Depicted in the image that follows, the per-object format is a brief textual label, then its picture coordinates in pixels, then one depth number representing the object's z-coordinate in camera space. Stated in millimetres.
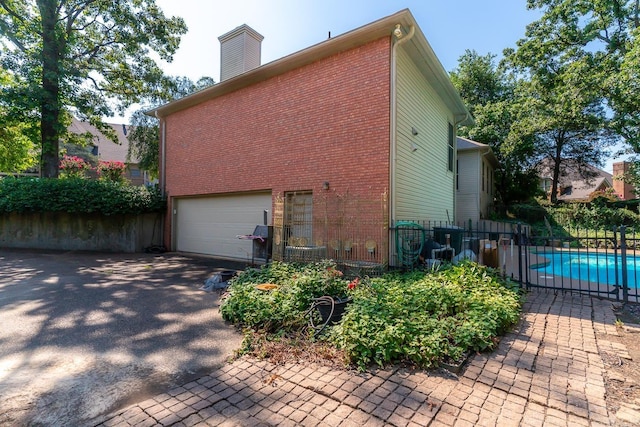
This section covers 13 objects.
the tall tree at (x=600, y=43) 13344
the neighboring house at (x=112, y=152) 27953
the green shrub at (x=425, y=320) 3100
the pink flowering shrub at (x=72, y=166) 20281
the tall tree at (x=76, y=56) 11875
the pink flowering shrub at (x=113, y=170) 20797
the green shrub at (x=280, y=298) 4008
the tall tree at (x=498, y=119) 19984
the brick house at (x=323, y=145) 6902
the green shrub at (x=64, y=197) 11281
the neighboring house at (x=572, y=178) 21609
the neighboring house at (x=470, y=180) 15930
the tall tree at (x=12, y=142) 12656
